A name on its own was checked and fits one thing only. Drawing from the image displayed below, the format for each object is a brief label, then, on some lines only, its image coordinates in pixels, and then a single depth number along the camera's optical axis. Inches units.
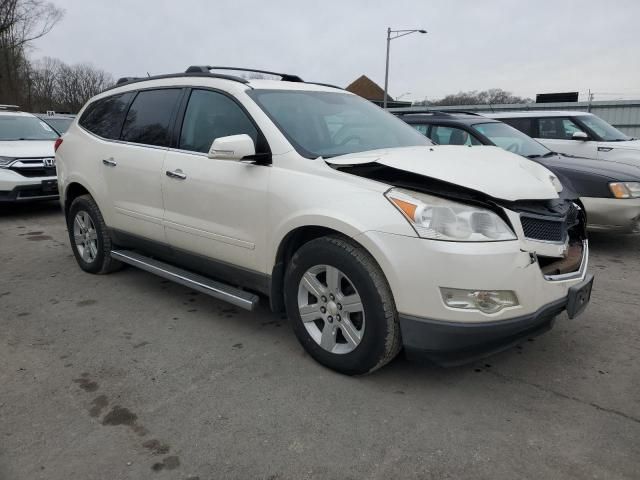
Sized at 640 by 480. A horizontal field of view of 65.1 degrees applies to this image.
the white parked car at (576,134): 306.8
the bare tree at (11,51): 1295.5
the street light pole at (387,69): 1025.8
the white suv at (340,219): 98.3
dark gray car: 214.5
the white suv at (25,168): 306.7
